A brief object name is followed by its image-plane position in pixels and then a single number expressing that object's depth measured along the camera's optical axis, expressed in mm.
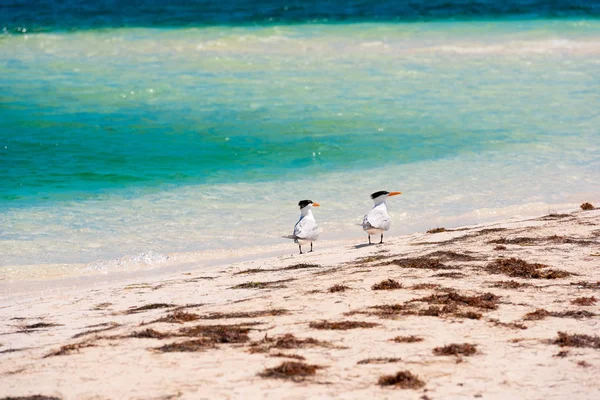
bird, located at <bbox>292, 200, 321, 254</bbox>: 23719
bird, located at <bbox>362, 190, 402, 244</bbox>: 23859
